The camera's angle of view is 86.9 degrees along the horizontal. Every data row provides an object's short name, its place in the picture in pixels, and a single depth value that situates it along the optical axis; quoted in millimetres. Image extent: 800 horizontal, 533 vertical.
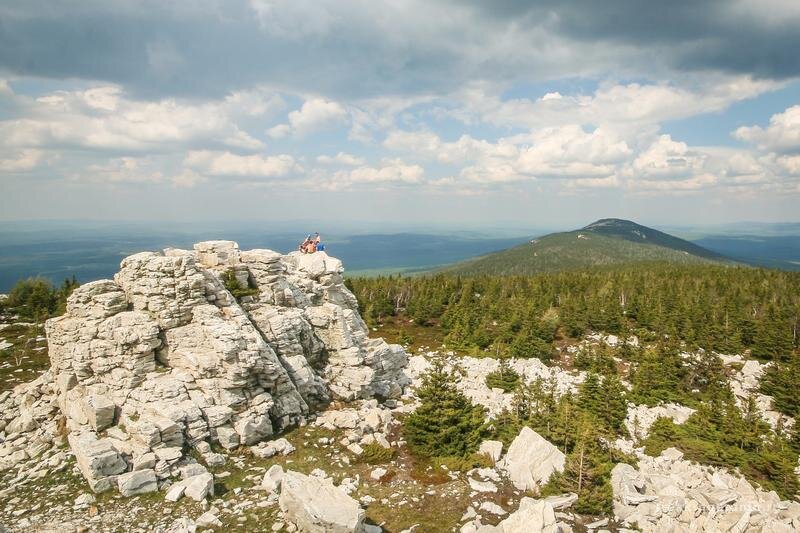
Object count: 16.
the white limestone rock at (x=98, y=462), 20719
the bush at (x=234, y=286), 33753
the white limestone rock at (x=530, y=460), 24078
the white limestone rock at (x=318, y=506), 17219
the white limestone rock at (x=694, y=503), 19156
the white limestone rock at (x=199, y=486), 20594
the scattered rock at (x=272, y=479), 21547
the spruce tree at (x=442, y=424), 27609
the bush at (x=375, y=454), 26266
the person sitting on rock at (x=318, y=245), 46641
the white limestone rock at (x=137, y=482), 20531
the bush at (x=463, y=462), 26016
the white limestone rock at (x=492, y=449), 26828
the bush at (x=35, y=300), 49744
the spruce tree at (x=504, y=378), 44562
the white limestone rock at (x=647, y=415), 38438
